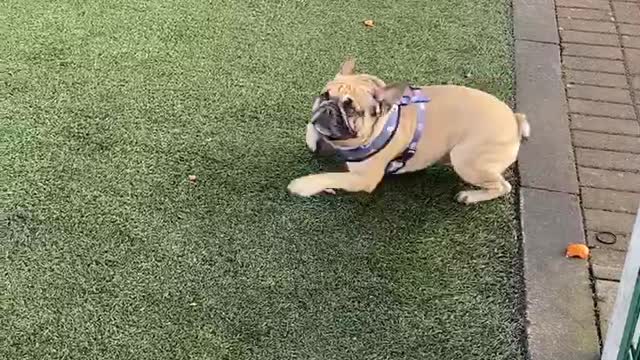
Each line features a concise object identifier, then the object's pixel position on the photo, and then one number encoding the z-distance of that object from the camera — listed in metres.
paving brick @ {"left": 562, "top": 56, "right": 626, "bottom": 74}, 3.89
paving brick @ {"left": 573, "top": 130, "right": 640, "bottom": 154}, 3.38
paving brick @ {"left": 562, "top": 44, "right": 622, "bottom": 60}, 4.00
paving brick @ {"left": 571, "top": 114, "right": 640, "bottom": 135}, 3.49
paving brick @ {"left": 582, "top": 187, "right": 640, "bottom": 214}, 3.06
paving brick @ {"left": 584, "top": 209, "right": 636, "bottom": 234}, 2.97
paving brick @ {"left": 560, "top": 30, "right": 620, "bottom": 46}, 4.10
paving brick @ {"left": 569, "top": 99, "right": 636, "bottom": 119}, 3.59
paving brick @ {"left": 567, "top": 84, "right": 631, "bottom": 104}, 3.69
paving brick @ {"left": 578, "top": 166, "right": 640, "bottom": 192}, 3.17
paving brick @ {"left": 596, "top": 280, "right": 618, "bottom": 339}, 2.60
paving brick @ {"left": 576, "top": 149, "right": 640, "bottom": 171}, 3.27
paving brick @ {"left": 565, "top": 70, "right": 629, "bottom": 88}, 3.79
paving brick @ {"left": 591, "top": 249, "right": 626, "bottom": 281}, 2.77
